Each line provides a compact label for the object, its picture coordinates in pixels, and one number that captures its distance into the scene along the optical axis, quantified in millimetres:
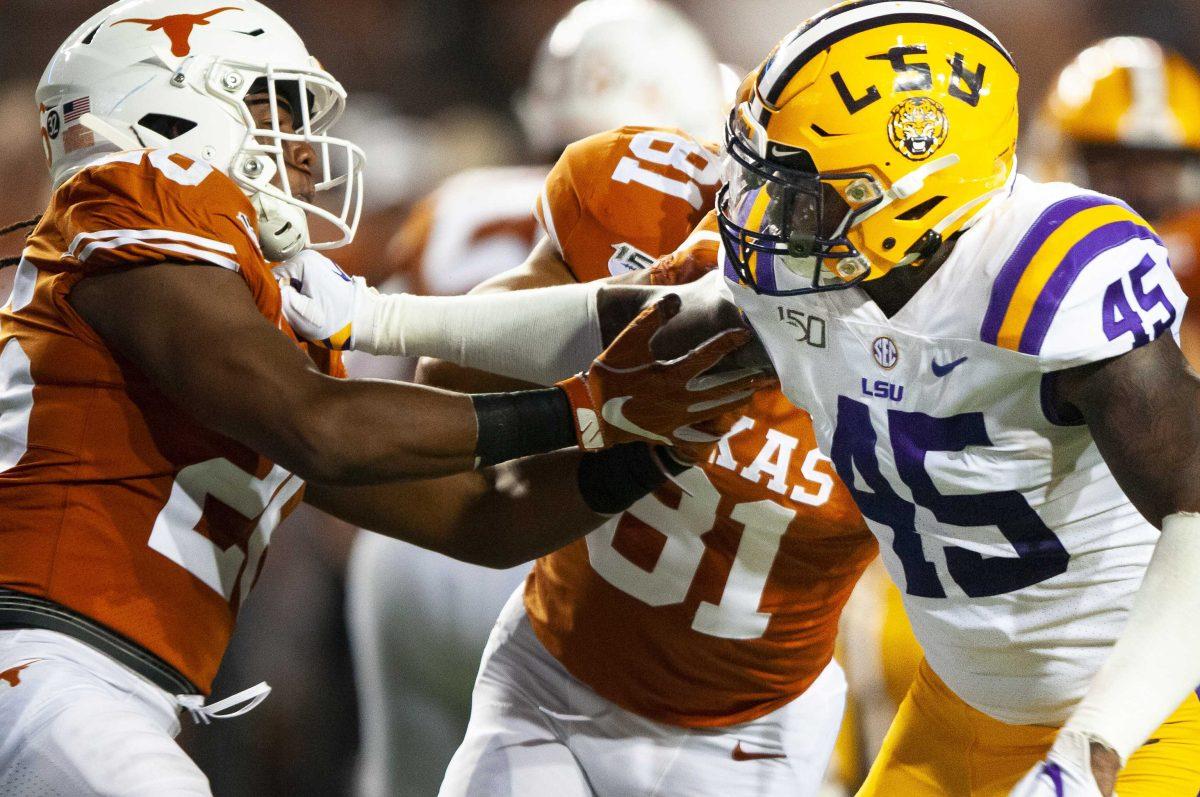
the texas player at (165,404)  13576
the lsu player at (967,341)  13469
